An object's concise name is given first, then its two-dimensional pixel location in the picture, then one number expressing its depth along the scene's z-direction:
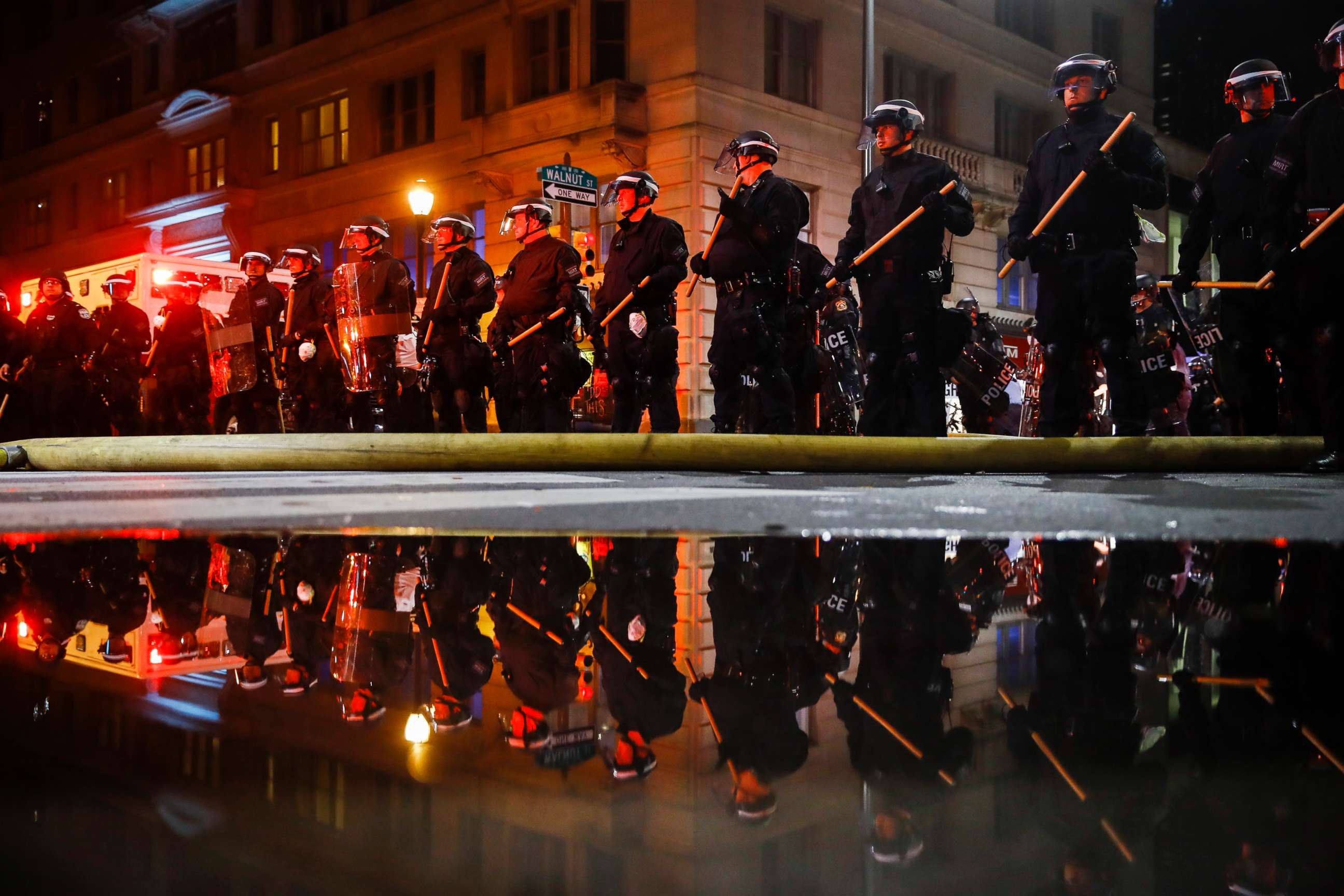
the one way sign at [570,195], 12.20
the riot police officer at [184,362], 12.62
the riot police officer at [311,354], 10.62
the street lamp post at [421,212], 17.25
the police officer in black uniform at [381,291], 9.49
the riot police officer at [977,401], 11.20
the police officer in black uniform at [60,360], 13.16
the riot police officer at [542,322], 8.93
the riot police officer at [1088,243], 6.54
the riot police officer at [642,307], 8.41
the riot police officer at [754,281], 7.93
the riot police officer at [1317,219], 5.76
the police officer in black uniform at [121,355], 13.53
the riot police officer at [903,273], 7.33
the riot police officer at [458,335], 9.36
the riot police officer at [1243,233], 7.20
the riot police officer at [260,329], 11.23
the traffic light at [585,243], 16.16
